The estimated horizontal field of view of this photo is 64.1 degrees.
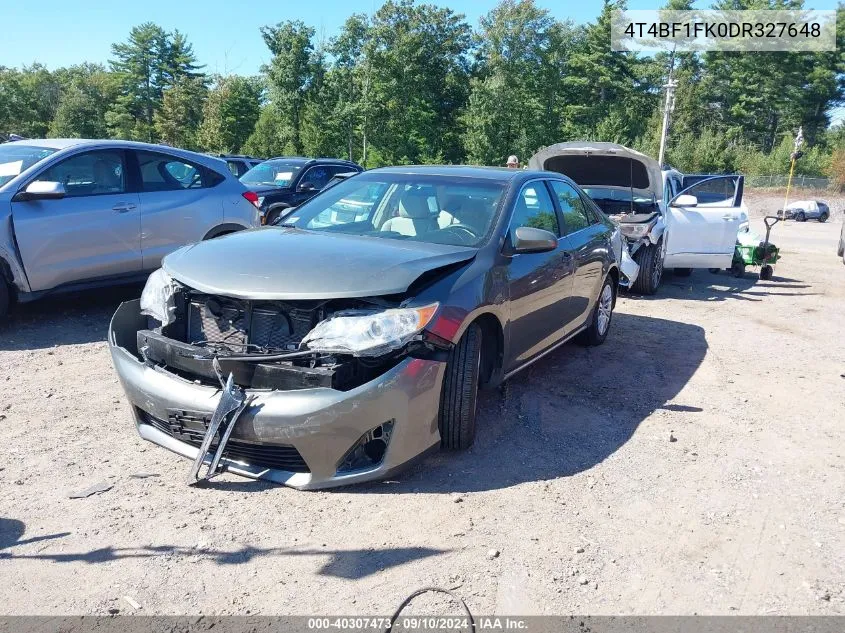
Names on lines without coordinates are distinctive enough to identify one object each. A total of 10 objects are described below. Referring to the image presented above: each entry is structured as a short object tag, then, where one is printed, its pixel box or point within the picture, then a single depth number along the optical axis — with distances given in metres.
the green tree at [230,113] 49.00
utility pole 40.84
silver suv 5.83
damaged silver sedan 3.23
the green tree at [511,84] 49.50
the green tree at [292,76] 50.94
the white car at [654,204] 9.52
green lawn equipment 11.11
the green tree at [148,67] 64.06
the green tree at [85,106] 61.84
